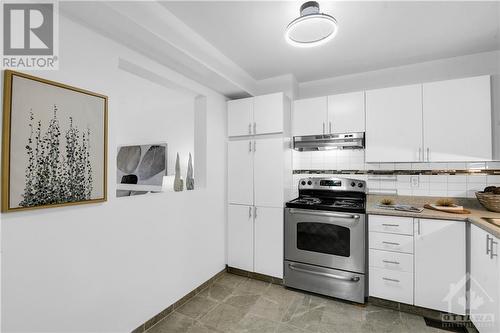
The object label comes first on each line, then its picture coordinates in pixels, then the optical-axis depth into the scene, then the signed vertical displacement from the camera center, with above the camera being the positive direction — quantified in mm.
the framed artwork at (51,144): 1222 +150
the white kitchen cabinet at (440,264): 1992 -838
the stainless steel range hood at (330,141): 2705 +336
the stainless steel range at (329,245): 2318 -807
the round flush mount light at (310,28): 1545 +998
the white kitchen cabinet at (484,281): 1541 -817
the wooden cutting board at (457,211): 2123 -392
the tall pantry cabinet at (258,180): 2748 -130
